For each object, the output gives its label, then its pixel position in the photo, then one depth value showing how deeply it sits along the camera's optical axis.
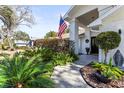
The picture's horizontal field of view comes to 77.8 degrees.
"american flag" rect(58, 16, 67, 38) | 5.26
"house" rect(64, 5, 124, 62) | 4.11
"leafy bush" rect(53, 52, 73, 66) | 4.58
